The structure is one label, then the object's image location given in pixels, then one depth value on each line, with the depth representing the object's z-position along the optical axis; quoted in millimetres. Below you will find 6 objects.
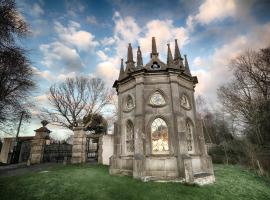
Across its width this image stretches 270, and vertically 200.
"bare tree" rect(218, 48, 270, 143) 21391
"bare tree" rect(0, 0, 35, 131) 6965
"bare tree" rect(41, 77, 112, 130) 27438
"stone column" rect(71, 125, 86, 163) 17203
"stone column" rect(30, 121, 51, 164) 17094
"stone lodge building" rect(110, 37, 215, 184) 9797
